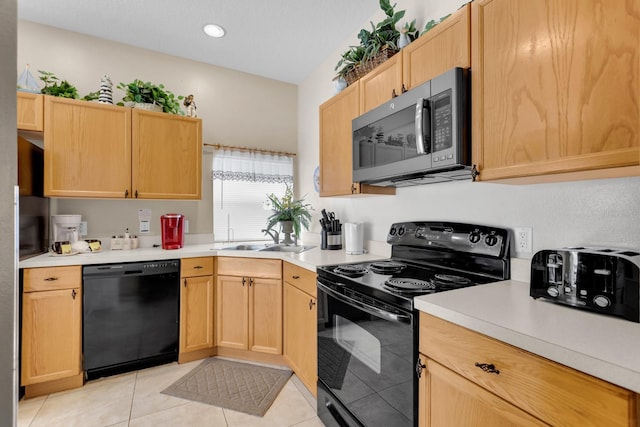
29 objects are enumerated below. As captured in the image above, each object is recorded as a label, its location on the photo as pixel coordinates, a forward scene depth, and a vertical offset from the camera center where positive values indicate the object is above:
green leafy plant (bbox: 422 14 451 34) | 1.65 +1.04
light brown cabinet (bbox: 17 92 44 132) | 2.20 +0.76
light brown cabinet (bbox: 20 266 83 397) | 1.99 -0.81
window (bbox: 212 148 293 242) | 3.26 +0.29
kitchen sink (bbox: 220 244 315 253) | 2.89 -0.35
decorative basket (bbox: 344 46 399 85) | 1.87 +1.00
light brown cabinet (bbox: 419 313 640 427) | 0.67 -0.47
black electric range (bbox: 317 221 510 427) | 1.20 -0.46
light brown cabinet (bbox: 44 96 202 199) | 2.31 +0.51
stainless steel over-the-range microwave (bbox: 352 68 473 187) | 1.32 +0.40
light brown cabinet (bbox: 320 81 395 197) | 2.12 +0.52
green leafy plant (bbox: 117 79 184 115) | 2.62 +1.06
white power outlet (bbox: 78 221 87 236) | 2.61 -0.14
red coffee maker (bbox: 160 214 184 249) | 2.68 -0.16
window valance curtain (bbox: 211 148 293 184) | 3.23 +0.53
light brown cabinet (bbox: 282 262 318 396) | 1.93 -0.78
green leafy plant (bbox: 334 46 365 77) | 2.07 +1.11
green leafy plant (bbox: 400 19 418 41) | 1.79 +1.11
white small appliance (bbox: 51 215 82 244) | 2.42 -0.12
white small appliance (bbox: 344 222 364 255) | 2.34 -0.20
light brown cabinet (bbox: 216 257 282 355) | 2.43 -0.76
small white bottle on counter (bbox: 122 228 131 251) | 2.64 -0.27
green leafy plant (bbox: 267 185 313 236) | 3.00 -0.01
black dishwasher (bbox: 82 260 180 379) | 2.17 -0.78
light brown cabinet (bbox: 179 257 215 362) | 2.45 -0.80
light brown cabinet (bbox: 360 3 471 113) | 1.35 +0.81
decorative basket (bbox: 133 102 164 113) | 2.62 +0.94
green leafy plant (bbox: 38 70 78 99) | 2.36 +1.00
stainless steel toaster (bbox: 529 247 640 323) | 0.92 -0.22
